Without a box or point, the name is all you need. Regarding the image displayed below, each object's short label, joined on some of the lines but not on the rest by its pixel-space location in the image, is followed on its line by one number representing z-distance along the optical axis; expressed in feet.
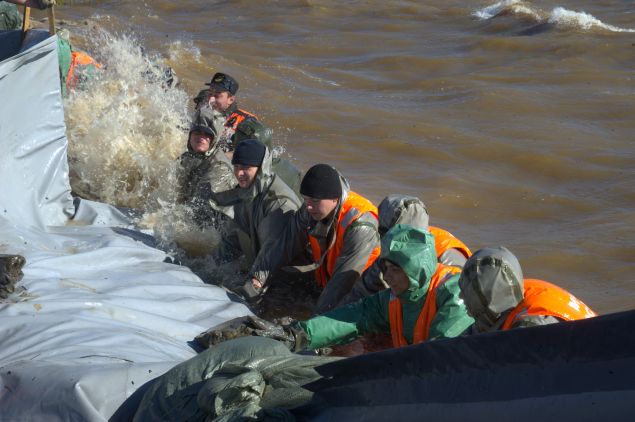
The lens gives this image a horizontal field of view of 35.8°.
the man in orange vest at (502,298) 12.81
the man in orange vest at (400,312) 14.66
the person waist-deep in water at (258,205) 20.61
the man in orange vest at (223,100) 28.17
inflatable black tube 8.36
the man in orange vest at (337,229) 18.67
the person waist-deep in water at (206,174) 23.76
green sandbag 10.93
